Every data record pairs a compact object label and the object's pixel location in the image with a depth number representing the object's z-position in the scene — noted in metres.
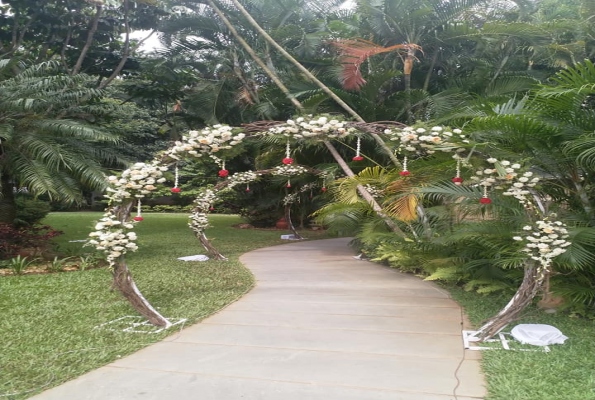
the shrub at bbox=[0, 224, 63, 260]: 9.19
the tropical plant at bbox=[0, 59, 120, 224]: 8.80
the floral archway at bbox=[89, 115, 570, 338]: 4.49
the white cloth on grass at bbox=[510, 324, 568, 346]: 4.40
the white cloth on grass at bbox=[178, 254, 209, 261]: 9.95
